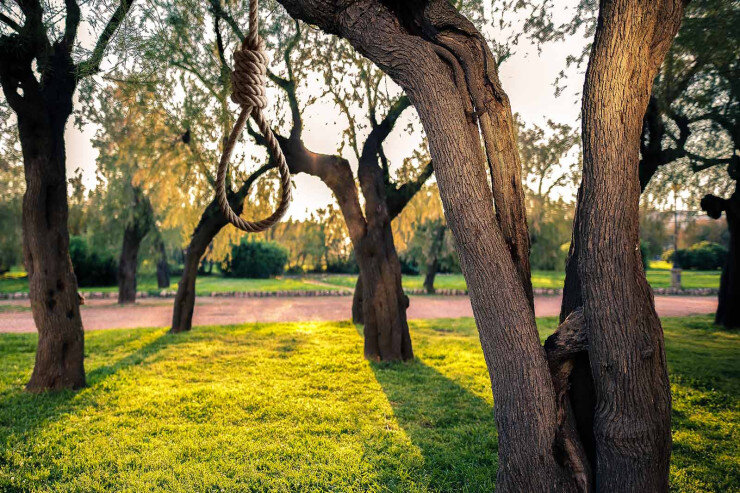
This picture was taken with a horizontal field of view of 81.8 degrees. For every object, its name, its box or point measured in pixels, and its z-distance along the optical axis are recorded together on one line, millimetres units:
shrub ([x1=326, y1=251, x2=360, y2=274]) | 32469
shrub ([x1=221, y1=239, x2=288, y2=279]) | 28156
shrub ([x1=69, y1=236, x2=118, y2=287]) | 21484
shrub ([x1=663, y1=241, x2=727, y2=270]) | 35625
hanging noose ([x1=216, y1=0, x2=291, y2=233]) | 1947
